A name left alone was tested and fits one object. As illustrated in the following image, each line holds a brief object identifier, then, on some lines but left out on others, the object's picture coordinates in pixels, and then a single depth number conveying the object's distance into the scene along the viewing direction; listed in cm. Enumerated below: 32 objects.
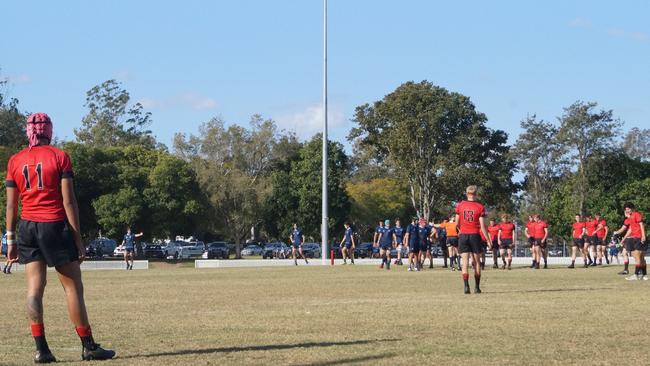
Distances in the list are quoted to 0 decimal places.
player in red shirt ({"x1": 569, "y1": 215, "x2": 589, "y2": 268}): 4253
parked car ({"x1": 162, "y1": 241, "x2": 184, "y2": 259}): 9125
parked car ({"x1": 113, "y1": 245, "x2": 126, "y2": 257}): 8512
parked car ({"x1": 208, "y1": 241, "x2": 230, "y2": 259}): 9212
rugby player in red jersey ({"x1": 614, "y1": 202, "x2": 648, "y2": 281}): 2903
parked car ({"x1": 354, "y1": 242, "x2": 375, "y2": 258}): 9238
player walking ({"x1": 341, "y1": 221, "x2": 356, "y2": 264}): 4871
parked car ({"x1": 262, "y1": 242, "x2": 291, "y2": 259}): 8432
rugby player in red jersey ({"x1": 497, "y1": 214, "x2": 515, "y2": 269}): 4072
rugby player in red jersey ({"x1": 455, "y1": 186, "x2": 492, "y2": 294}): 2103
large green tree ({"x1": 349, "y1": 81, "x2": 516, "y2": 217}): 8056
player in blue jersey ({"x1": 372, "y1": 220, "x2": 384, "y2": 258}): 4378
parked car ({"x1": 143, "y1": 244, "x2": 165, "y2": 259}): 8831
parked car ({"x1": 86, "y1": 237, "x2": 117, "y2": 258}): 8656
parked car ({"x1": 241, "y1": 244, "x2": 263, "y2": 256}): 10456
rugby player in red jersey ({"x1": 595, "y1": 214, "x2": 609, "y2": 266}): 4300
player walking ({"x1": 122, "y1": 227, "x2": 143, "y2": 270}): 4951
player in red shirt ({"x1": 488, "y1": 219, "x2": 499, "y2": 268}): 4259
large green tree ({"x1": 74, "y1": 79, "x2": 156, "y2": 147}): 11909
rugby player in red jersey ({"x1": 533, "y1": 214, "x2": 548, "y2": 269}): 4084
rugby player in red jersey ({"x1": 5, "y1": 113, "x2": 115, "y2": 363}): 1013
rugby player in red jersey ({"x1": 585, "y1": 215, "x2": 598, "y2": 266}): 4288
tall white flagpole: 5653
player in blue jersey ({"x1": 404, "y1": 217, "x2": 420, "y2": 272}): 3856
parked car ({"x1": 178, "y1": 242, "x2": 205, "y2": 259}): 9291
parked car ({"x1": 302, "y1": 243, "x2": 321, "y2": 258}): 8962
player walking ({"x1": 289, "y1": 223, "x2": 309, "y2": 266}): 5138
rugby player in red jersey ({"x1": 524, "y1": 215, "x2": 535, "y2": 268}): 4116
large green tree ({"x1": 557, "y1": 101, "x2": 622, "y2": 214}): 8731
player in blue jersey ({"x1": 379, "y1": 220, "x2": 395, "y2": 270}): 4306
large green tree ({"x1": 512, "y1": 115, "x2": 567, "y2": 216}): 9856
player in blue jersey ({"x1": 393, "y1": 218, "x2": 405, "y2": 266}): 4389
